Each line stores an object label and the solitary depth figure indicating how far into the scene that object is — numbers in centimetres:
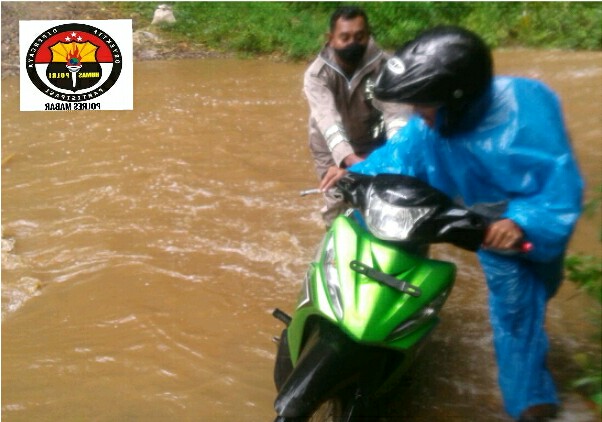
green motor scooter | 214
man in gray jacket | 334
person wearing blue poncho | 216
